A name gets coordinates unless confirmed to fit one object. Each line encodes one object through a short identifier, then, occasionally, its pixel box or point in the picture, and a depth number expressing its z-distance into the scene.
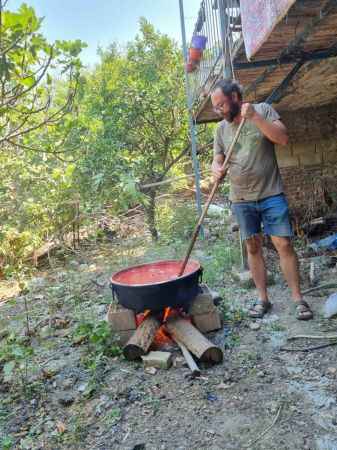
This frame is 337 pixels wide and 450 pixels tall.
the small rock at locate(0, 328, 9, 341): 3.69
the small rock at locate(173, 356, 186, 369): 2.49
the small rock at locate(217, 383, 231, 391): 2.20
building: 2.60
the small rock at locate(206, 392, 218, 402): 2.10
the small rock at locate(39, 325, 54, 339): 3.45
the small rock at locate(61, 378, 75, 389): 2.45
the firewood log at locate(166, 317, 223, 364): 2.44
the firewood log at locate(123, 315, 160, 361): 2.57
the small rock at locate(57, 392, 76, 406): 2.26
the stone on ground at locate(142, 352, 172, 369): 2.47
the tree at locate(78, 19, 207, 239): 6.88
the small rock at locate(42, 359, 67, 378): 2.62
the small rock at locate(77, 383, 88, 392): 2.38
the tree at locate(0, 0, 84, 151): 1.65
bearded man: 2.85
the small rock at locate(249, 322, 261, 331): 2.91
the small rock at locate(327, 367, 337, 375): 2.20
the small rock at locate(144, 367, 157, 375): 2.44
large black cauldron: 2.62
